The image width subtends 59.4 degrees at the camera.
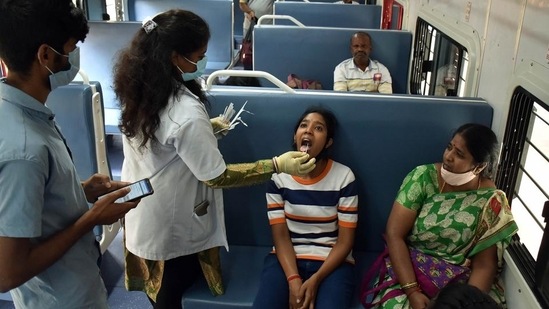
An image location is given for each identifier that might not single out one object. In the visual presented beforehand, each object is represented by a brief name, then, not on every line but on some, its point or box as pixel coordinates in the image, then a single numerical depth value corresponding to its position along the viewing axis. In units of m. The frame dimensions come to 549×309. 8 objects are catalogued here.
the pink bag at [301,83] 3.86
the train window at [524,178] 1.75
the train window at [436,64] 2.89
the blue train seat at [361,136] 2.22
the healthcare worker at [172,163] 1.67
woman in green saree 1.87
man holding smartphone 1.13
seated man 3.90
